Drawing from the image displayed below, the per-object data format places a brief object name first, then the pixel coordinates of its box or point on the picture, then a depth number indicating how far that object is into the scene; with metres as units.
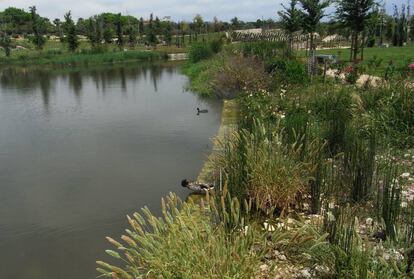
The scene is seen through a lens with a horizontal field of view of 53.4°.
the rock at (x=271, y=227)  4.04
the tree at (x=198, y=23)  73.81
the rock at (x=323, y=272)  3.25
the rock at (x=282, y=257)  3.66
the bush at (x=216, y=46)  30.80
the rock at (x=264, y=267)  3.45
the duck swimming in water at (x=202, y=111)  14.38
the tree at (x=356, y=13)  18.78
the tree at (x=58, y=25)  78.93
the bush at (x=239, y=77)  14.05
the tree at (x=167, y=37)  61.59
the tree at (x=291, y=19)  23.33
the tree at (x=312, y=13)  19.91
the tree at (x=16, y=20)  75.04
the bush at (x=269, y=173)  4.84
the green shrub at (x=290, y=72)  12.98
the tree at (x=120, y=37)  56.03
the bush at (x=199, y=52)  30.75
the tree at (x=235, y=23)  80.20
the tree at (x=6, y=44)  47.67
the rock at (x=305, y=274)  3.38
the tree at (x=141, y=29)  71.18
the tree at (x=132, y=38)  58.78
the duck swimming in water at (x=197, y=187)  6.46
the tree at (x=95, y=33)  52.84
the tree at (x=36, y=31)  52.34
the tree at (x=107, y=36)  58.31
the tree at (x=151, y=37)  57.22
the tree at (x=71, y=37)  48.56
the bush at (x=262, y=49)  18.00
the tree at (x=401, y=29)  32.41
